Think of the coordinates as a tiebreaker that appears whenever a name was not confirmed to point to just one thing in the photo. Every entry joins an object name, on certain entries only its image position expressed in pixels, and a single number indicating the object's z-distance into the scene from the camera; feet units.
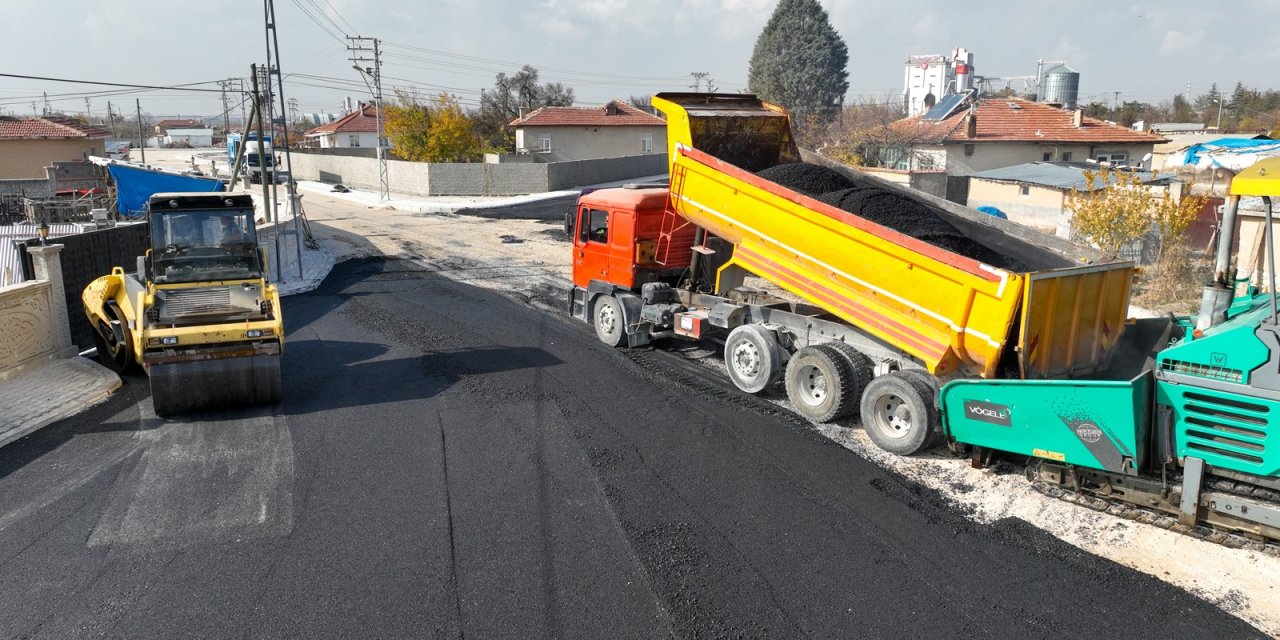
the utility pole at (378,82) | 125.08
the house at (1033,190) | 76.07
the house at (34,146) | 142.10
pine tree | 238.48
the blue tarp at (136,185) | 93.66
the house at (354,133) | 230.68
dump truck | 24.00
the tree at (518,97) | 214.28
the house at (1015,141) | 109.09
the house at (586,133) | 160.86
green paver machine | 20.27
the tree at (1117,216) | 53.06
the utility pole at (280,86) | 62.69
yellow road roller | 30.81
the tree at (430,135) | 143.64
